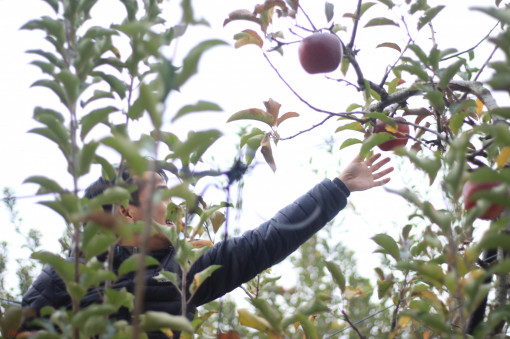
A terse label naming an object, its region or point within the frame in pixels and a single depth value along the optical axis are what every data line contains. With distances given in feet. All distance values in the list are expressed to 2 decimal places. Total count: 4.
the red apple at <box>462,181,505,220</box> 3.76
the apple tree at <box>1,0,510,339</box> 2.36
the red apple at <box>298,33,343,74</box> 5.49
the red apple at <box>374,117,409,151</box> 5.71
